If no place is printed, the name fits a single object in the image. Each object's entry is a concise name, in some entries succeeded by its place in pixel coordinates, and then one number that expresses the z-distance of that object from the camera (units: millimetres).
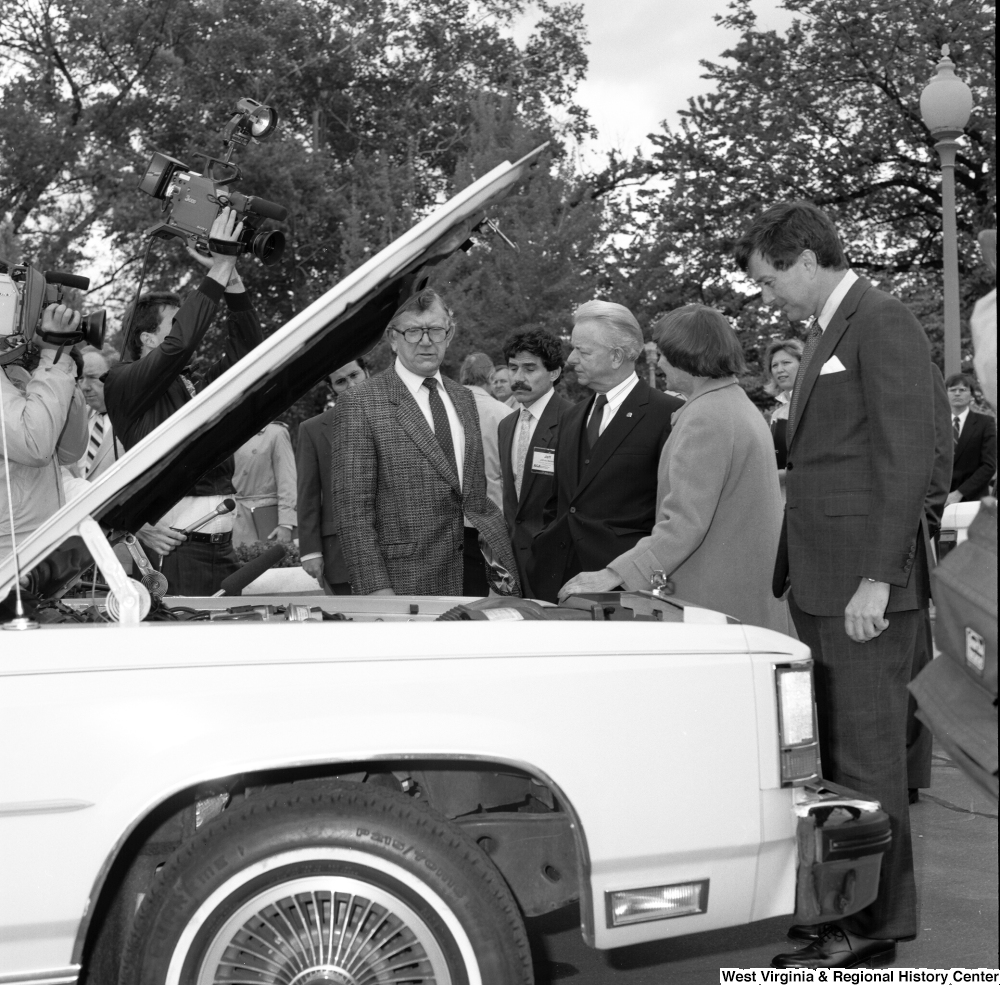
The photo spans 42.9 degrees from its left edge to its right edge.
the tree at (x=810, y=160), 26422
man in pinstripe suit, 3539
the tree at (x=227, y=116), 31578
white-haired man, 4852
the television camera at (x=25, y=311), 3871
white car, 2525
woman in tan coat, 4227
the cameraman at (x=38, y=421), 3871
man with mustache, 6605
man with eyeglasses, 4750
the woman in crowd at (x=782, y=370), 8000
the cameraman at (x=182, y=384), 4336
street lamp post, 12219
